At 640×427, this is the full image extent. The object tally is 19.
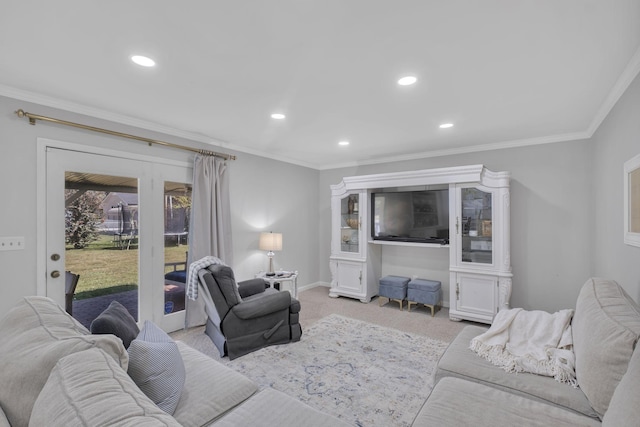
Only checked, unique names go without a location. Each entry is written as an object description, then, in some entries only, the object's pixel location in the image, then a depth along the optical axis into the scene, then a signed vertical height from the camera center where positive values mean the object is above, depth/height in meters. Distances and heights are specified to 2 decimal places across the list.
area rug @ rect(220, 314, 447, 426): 2.18 -1.42
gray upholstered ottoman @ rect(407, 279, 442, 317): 4.20 -1.14
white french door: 2.73 -0.02
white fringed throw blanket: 1.71 -0.85
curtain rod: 2.55 +0.87
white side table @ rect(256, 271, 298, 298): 4.14 -0.89
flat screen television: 4.36 -0.02
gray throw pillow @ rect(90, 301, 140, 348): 1.50 -0.58
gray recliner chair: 2.88 -1.04
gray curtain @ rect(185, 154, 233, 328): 3.69 -0.02
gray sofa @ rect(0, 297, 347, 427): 0.72 -0.48
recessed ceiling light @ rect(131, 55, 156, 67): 2.00 +1.09
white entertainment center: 3.77 -0.25
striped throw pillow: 1.28 -0.71
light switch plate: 2.45 -0.22
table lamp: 4.41 -0.39
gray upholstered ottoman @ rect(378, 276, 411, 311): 4.44 -1.12
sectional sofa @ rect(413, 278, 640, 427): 1.27 -0.93
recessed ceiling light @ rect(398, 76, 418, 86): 2.28 +1.06
